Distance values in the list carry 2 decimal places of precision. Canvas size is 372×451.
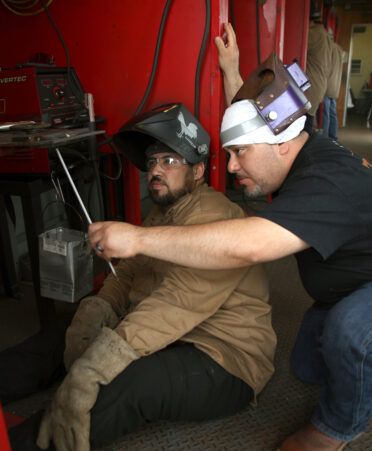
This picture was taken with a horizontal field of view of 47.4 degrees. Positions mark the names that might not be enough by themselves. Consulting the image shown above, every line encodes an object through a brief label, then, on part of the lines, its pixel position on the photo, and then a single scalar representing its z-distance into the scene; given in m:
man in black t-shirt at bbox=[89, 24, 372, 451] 1.04
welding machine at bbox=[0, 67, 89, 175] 1.66
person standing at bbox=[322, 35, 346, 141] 4.87
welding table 1.26
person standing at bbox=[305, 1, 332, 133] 4.32
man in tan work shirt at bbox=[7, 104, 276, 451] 1.13
